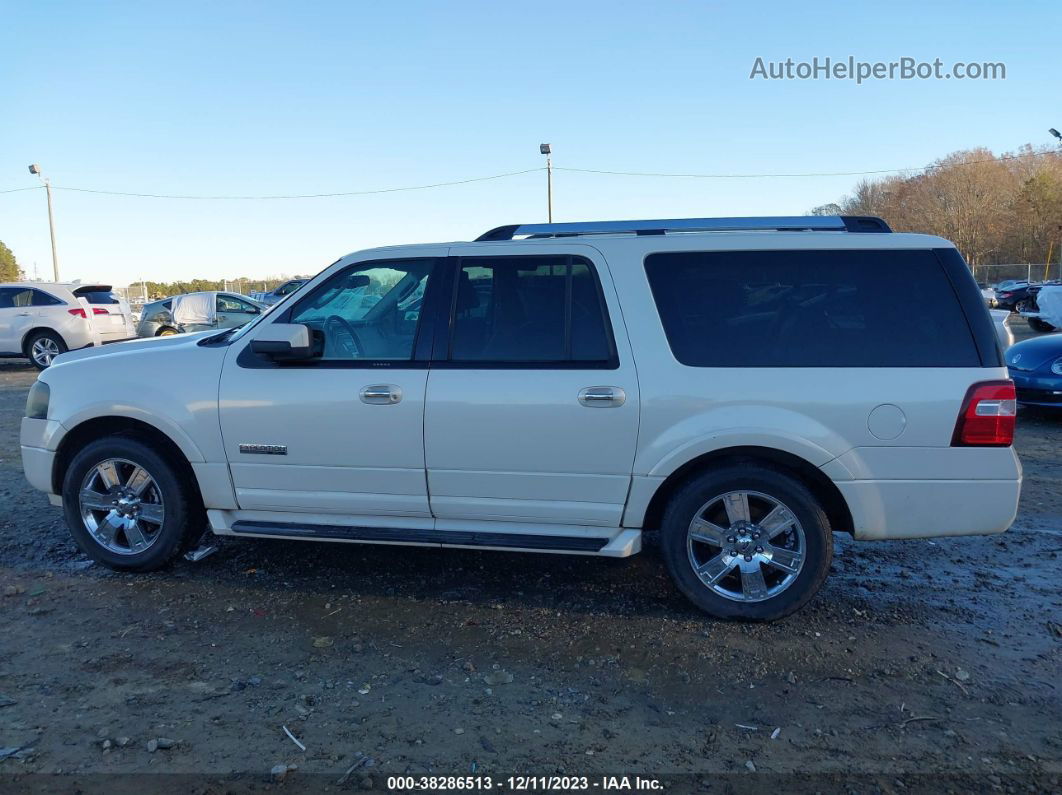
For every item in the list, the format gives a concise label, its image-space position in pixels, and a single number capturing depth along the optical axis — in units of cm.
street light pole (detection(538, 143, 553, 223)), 3503
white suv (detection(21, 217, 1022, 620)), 383
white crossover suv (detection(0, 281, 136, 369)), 1540
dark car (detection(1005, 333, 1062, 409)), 912
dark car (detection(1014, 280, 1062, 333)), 1988
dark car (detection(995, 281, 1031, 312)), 3516
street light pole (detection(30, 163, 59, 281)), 3700
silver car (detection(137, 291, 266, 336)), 1931
